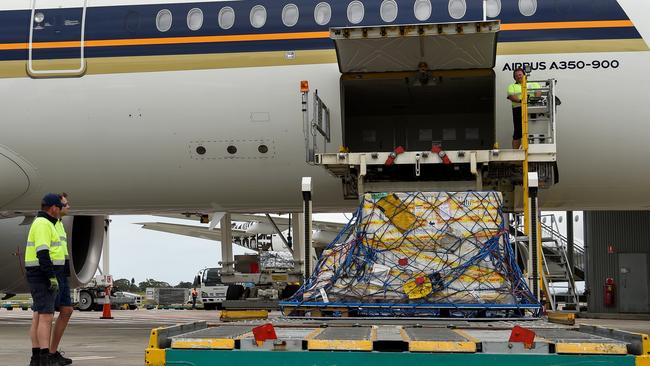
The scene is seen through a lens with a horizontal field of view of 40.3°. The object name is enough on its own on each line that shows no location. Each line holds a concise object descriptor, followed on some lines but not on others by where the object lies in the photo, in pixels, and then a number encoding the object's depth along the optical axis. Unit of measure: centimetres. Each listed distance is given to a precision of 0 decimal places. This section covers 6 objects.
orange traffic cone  1910
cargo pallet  622
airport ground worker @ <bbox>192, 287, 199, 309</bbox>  3069
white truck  2933
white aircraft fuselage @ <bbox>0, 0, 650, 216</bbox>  944
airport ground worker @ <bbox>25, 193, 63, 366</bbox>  723
